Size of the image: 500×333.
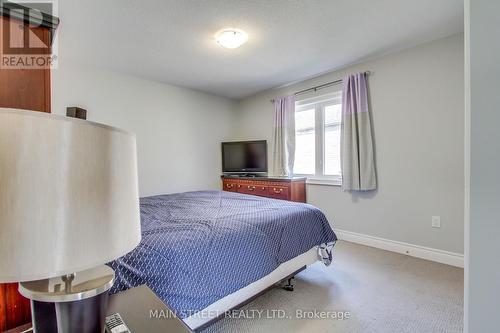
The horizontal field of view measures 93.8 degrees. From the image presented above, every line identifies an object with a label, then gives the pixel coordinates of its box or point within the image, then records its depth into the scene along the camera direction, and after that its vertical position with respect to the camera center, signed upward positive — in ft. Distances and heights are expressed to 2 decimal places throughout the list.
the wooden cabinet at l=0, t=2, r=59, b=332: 2.92 +1.16
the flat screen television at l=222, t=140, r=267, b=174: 14.75 +0.58
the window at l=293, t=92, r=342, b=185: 11.98 +1.47
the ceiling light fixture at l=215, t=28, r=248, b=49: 7.99 +4.50
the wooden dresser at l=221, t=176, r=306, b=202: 12.05 -1.17
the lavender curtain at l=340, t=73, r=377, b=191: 10.39 +1.22
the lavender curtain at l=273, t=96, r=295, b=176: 13.51 +1.79
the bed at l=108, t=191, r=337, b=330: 4.21 -1.86
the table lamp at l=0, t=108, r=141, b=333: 1.32 -0.19
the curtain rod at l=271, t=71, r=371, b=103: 11.43 +4.14
